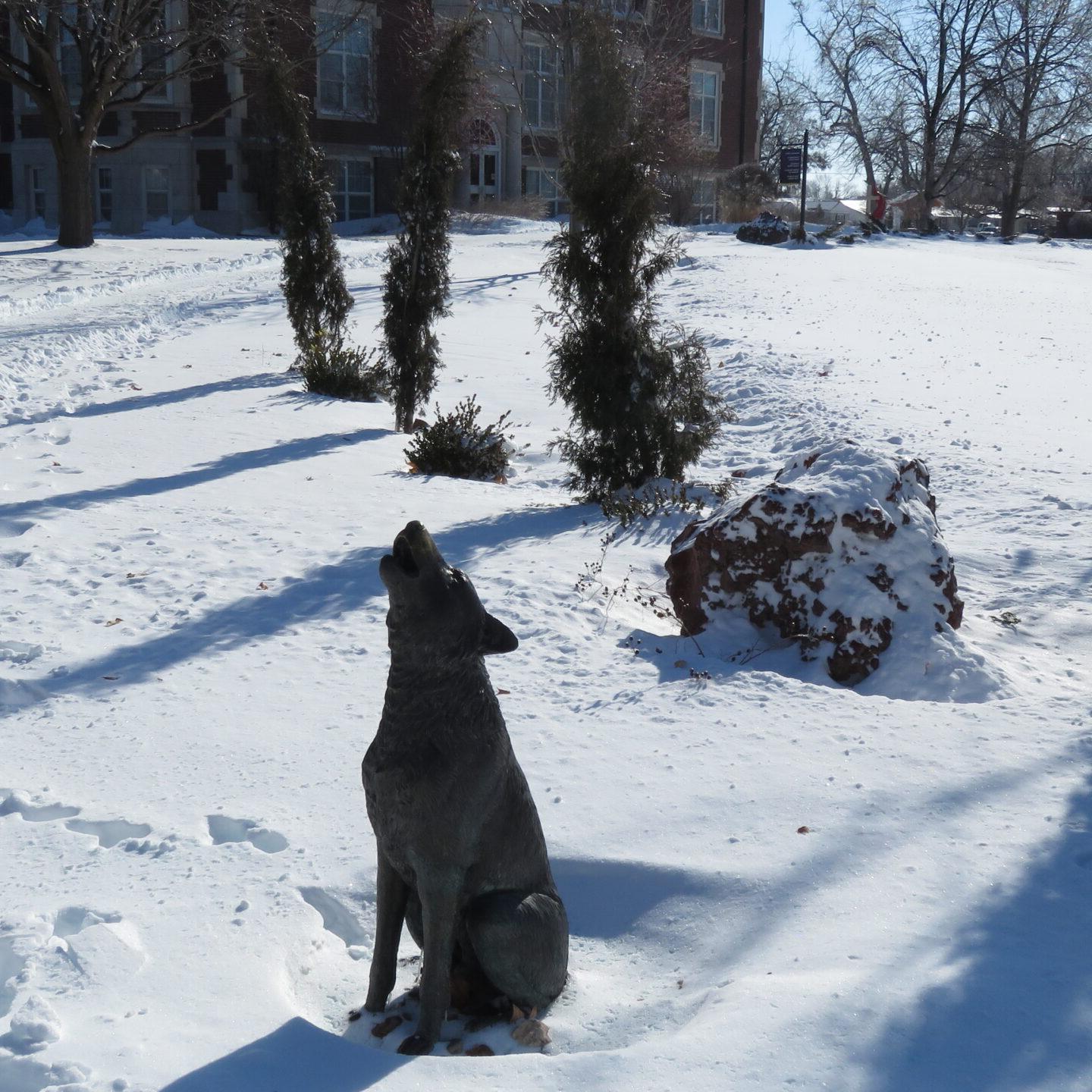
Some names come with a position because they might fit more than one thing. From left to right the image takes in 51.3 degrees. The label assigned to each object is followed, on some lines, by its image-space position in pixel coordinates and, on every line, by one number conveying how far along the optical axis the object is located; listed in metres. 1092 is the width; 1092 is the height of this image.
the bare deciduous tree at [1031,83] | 44.38
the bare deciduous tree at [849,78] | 47.25
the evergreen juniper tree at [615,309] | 7.90
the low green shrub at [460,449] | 9.38
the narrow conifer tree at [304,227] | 12.91
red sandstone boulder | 5.68
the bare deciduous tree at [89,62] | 23.12
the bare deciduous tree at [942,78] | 45.78
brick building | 32.47
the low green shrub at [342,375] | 12.52
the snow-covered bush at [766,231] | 28.75
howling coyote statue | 2.71
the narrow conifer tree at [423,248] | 10.62
